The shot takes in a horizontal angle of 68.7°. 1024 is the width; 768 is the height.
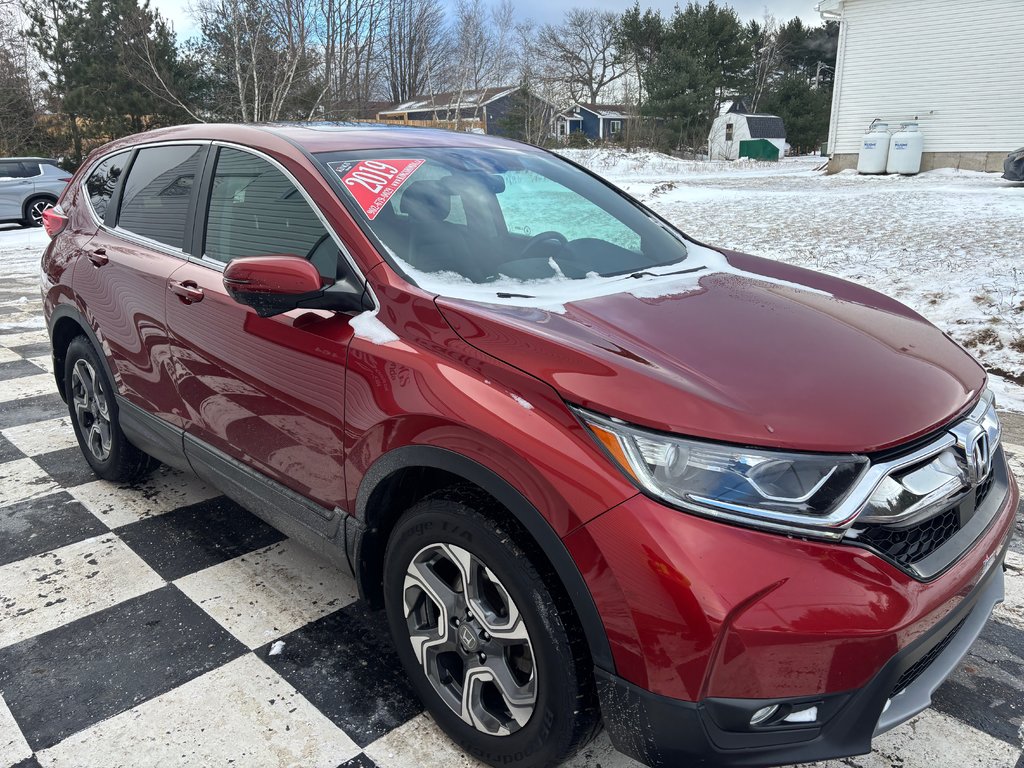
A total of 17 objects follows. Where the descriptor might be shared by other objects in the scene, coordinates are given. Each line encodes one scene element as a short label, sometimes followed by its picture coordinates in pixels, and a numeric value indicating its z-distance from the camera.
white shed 44.09
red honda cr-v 1.50
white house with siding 18.58
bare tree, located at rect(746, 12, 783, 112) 52.09
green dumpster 41.97
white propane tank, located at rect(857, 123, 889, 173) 19.97
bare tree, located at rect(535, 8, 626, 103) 50.38
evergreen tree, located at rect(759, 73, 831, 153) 47.22
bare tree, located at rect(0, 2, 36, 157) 25.56
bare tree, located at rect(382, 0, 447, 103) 45.47
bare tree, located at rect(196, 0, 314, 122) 21.84
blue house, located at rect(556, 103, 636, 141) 59.69
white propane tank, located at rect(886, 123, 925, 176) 19.50
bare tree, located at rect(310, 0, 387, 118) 26.47
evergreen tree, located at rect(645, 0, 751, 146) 39.62
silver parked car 16.36
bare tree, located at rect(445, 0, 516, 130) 40.88
